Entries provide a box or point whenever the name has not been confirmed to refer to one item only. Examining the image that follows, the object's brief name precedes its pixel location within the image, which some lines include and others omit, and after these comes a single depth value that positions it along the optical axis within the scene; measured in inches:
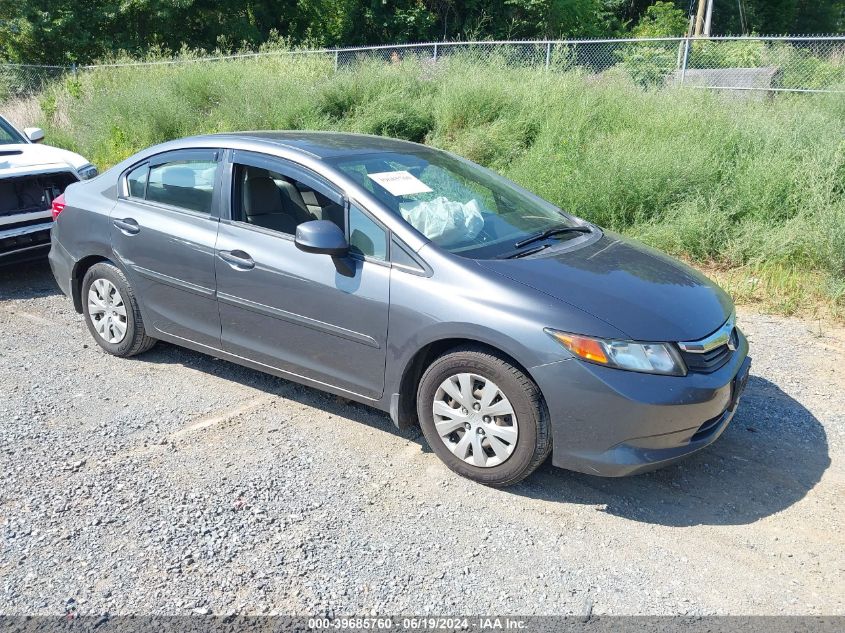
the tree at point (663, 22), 1220.5
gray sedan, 141.9
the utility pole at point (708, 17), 882.4
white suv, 279.7
